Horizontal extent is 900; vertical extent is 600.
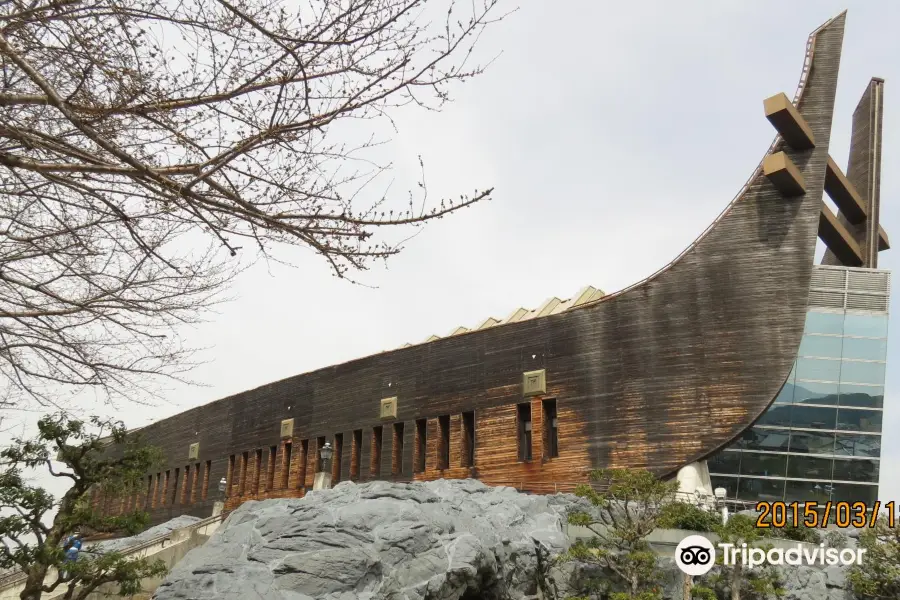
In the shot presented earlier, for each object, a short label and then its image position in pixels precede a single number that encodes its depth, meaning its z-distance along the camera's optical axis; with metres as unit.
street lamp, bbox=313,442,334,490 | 19.83
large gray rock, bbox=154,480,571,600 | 10.22
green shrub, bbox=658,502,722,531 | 13.15
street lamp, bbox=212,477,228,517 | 23.60
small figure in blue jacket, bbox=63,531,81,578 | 11.05
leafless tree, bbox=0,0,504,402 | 5.00
